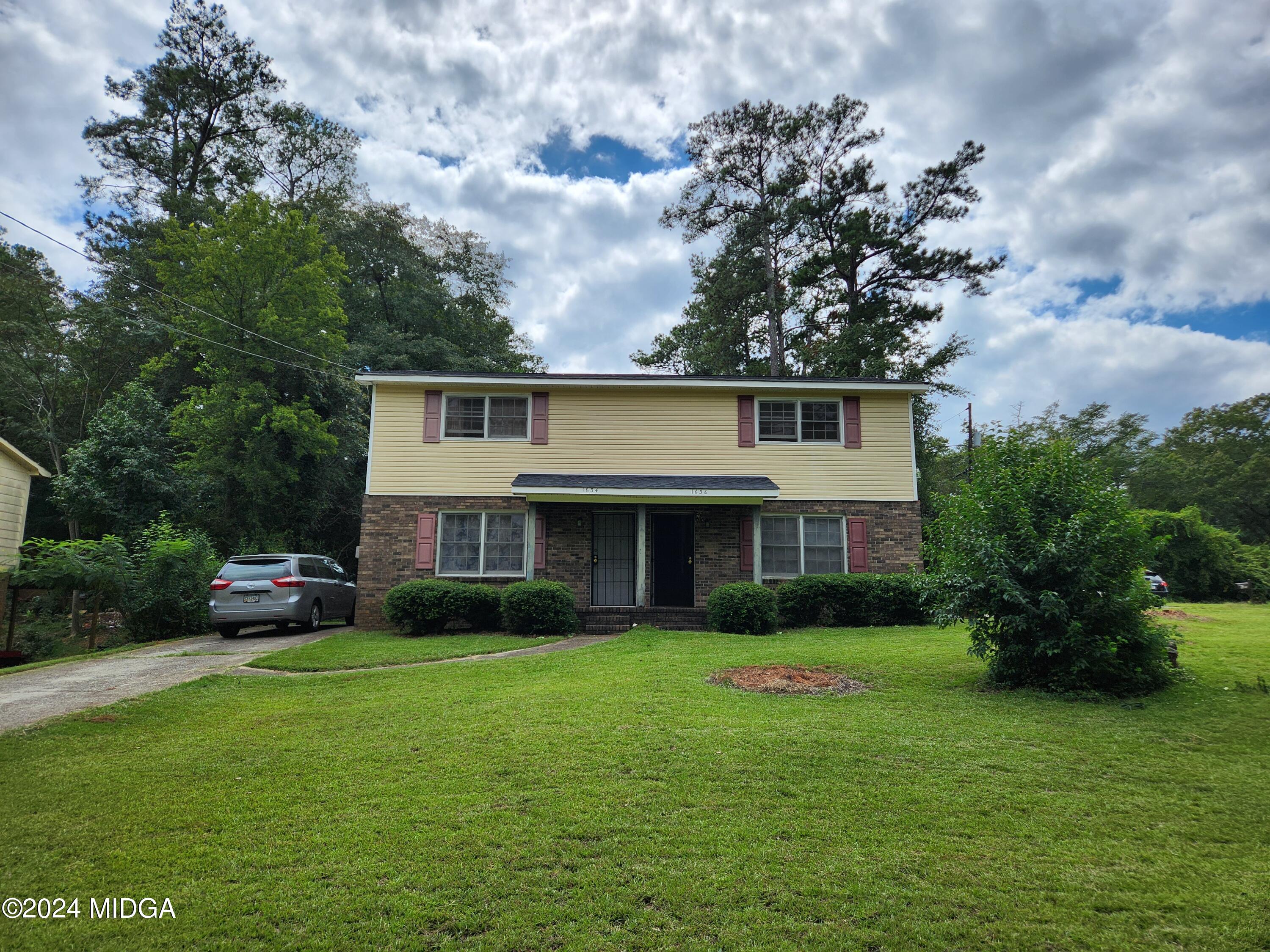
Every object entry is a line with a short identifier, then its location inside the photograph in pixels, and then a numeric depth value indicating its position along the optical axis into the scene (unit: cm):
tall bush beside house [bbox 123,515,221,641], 1323
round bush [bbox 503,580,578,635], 1273
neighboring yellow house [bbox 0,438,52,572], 1488
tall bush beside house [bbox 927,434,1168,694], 674
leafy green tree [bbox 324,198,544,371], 2880
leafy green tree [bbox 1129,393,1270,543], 3903
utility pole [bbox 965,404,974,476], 3325
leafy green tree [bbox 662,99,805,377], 2744
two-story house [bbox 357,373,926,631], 1488
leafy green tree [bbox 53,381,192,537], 1855
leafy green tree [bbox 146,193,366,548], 2005
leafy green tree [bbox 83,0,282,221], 2538
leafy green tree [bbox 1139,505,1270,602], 2480
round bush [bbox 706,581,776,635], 1278
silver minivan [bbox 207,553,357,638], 1266
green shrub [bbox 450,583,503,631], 1304
